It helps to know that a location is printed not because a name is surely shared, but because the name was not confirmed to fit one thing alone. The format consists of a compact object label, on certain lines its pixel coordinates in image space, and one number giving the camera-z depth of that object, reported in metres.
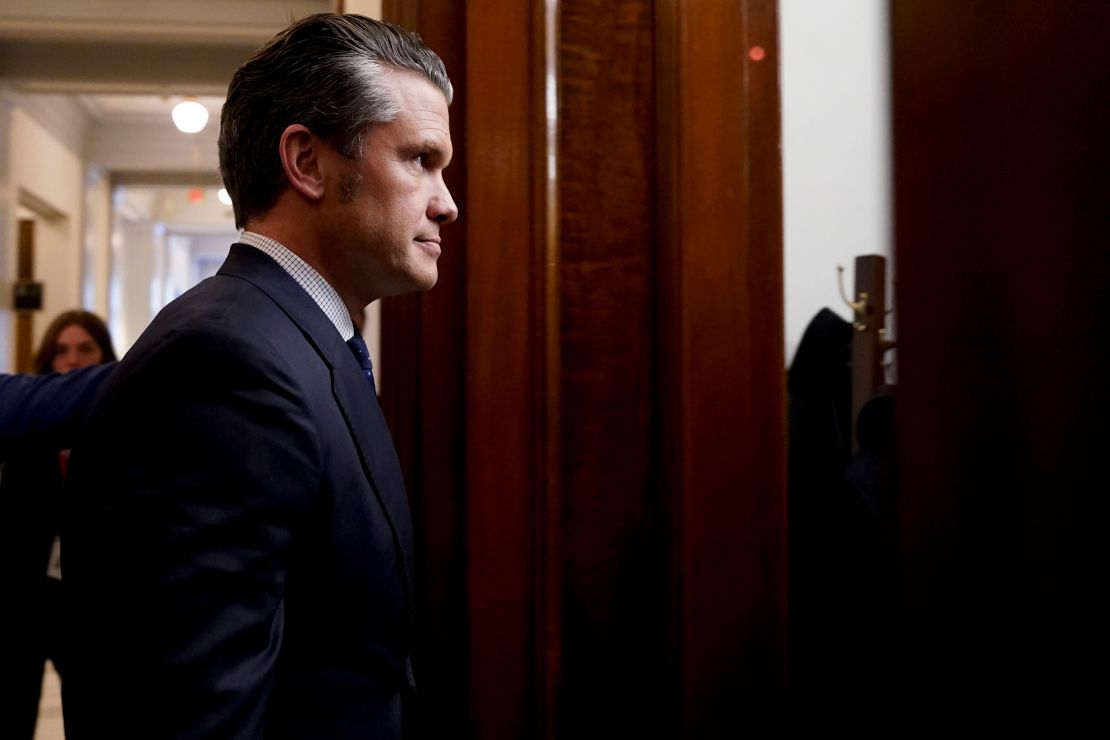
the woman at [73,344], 2.91
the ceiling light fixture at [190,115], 6.20
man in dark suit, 0.82
